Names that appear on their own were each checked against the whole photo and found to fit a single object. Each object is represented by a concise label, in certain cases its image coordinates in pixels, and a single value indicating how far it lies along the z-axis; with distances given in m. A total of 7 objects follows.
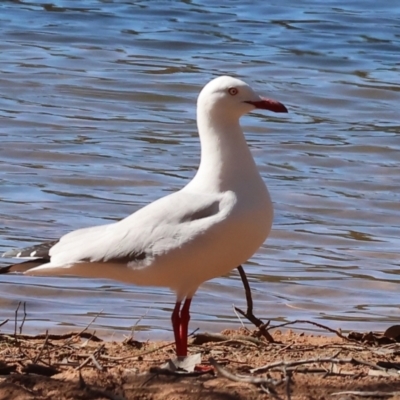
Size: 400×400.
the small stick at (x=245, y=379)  8.63
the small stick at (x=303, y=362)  9.04
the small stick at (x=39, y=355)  9.49
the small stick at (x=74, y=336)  11.00
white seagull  10.08
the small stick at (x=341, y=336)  11.03
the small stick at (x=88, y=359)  9.23
